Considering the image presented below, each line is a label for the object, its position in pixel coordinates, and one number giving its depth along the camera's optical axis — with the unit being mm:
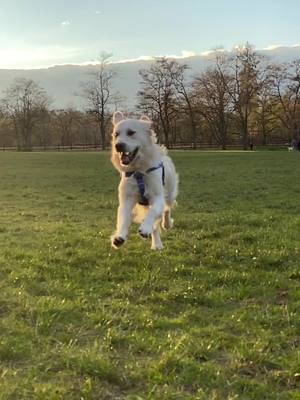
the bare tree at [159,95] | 81500
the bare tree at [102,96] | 87800
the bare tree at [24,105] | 92125
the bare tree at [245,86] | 77938
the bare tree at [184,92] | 81812
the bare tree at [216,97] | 79312
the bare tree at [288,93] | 79581
